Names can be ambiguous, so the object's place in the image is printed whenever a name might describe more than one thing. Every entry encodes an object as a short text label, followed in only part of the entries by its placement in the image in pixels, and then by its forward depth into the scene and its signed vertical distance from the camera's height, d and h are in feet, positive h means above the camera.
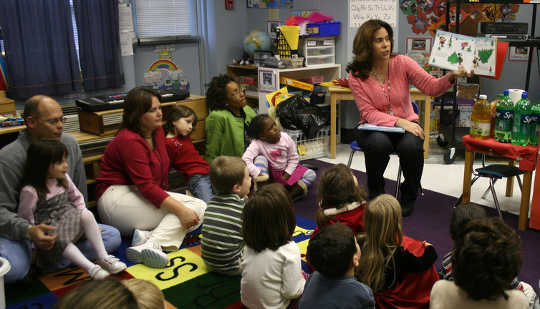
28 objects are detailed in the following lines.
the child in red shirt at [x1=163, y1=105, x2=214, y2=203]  11.90 -2.61
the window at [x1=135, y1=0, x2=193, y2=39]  19.06 +0.63
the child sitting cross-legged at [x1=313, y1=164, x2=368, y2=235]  8.22 -2.62
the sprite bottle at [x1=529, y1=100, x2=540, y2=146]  10.46 -1.93
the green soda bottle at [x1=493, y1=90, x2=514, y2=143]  10.70 -1.84
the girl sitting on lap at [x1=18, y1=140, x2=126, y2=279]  8.57 -2.86
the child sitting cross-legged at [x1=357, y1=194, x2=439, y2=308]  6.91 -3.05
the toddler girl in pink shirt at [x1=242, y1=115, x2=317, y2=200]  12.74 -2.95
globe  19.30 -0.29
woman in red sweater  9.97 -2.92
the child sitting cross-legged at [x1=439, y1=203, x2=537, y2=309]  6.51 -2.39
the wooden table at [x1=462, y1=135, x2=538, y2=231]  10.37 -2.53
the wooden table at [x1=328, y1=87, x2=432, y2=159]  16.02 -2.25
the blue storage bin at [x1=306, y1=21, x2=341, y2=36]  17.63 +0.10
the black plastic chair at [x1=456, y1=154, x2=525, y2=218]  10.66 -2.89
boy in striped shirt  8.52 -2.90
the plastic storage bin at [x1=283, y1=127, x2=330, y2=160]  16.37 -3.51
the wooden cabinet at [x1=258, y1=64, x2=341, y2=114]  17.39 -1.44
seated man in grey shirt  8.36 -2.64
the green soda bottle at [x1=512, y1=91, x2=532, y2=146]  10.50 -1.86
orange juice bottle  11.07 -1.87
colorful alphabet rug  8.16 -4.02
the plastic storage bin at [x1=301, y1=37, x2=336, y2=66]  17.80 -0.63
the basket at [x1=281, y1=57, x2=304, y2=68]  17.48 -0.96
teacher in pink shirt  11.50 -1.53
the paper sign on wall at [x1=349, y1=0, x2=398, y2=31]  17.26 +0.65
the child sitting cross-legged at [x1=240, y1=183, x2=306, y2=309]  7.10 -2.92
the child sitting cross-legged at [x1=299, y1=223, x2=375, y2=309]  5.86 -2.67
